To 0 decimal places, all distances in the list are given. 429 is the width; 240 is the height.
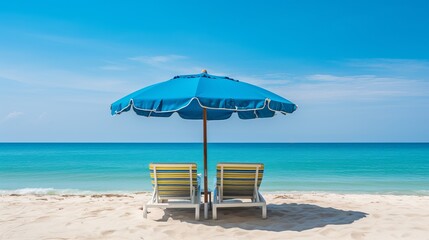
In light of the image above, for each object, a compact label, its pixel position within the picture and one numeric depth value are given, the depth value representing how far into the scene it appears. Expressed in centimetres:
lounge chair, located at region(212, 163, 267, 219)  511
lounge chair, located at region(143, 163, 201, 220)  503
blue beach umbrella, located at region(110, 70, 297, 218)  443
